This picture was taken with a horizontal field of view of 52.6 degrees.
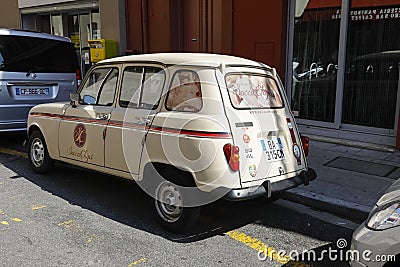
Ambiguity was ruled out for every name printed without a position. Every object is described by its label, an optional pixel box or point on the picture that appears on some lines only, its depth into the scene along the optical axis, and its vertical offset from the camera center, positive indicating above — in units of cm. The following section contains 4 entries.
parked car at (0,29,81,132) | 689 -21
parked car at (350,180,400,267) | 251 -112
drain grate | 588 -157
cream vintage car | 376 -71
